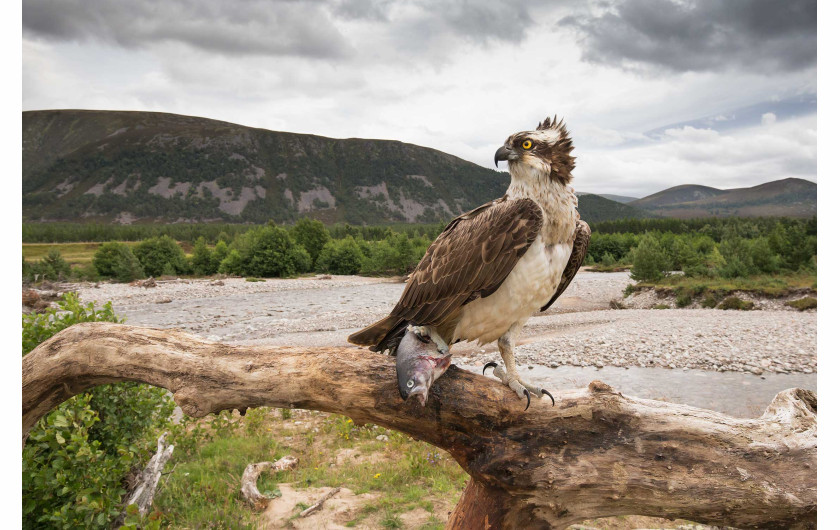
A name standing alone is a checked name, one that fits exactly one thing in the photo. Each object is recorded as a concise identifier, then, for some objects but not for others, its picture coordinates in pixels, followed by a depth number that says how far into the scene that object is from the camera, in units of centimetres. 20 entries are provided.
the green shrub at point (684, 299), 2492
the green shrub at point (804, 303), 2130
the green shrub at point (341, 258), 4691
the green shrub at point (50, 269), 3412
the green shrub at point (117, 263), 3806
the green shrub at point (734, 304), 2277
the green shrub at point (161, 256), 4284
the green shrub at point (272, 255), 4334
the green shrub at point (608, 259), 4603
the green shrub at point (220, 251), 4731
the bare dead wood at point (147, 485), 397
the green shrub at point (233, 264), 4416
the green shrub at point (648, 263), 2829
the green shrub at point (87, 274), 3784
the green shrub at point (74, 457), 332
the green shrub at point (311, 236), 4972
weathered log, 253
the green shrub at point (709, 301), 2411
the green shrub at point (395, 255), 4150
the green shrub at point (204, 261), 4603
